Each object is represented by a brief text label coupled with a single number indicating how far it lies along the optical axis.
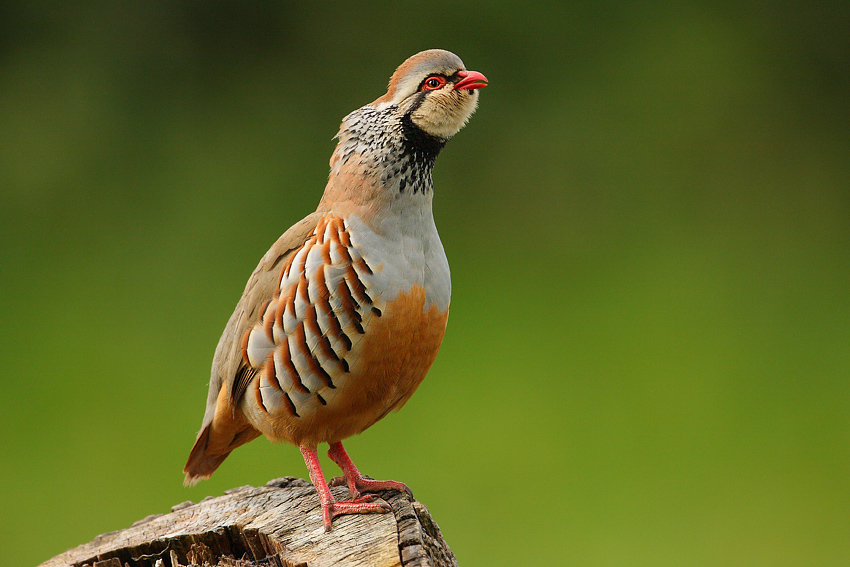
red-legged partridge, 5.86
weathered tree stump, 5.24
